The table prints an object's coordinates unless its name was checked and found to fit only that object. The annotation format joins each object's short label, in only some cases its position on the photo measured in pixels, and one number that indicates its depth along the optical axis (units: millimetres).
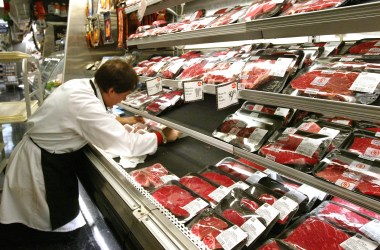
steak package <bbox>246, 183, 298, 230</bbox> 1430
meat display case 1028
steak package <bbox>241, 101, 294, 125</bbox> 1729
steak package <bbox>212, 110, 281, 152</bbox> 1553
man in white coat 2045
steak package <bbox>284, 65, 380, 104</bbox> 1172
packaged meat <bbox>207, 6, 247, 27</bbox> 1787
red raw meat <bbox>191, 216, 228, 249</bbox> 1292
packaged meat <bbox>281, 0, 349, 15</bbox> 1212
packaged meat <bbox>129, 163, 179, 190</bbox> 1909
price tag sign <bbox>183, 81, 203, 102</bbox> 1662
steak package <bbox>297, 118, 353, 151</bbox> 1396
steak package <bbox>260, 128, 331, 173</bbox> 1305
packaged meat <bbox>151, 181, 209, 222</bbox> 1518
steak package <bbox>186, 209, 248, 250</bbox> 1257
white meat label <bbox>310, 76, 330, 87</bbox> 1330
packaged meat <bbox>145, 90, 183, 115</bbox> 2365
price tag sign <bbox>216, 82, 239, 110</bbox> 1413
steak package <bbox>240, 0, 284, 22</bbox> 1457
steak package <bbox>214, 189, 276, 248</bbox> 1321
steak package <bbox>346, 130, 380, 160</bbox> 1261
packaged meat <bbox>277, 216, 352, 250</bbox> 1251
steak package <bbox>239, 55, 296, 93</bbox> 1482
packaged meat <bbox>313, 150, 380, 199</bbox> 1085
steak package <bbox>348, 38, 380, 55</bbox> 1453
